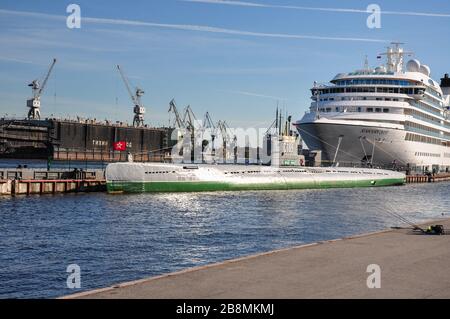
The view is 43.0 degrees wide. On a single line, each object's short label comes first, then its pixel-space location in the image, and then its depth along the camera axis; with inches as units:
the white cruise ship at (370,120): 3164.4
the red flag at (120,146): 6597.9
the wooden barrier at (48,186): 2138.3
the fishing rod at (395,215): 1516.0
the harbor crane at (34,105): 7691.9
